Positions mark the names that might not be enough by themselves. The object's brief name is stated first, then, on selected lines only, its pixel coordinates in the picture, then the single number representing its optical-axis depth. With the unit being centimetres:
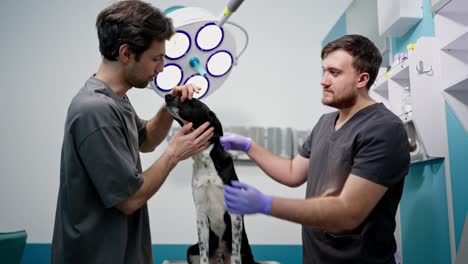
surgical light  190
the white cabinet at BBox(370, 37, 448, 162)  179
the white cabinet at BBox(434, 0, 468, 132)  170
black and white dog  170
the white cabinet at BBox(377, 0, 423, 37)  200
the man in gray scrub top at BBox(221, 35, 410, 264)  128
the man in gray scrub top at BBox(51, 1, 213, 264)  117
